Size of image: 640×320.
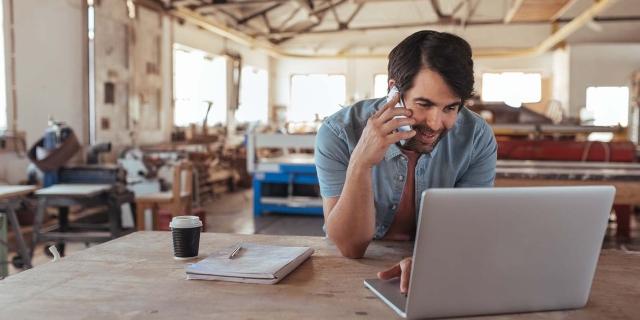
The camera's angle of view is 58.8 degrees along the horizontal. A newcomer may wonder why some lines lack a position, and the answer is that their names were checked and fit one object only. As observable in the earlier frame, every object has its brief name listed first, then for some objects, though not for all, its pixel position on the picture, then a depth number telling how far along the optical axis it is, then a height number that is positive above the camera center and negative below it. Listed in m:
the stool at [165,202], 4.98 -0.60
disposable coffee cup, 1.46 -0.26
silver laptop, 0.95 -0.20
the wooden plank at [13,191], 3.45 -0.36
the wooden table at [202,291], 1.08 -0.33
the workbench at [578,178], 3.58 -0.26
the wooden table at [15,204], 3.51 -0.44
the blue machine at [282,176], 5.23 -0.39
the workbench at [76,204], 4.18 -0.54
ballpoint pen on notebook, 1.43 -0.30
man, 1.46 -0.04
